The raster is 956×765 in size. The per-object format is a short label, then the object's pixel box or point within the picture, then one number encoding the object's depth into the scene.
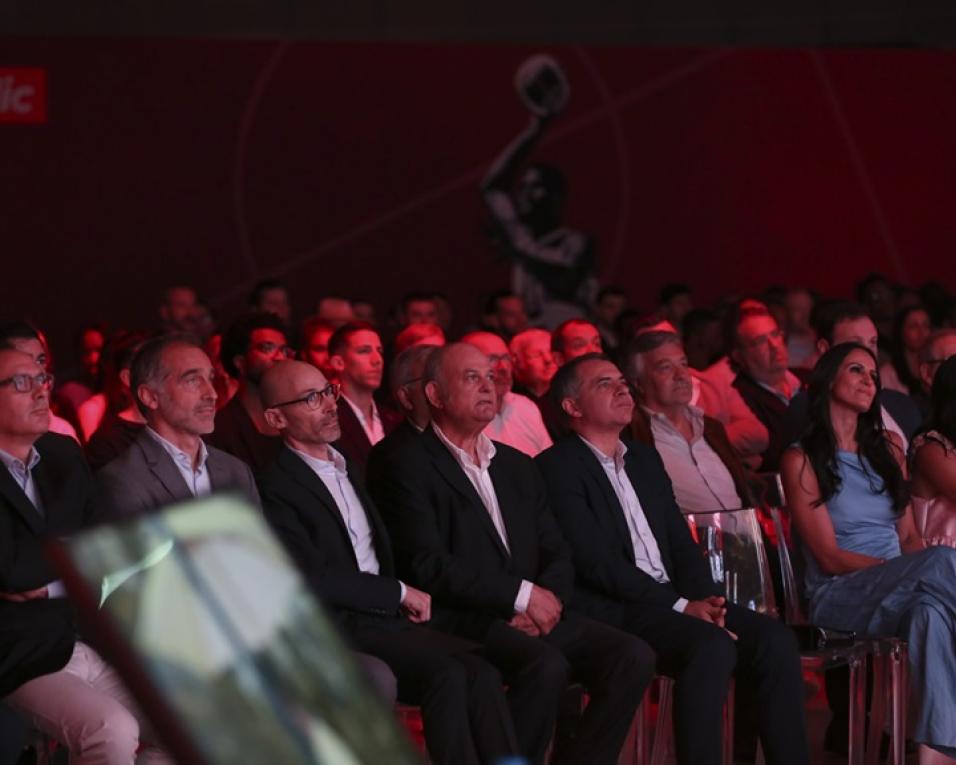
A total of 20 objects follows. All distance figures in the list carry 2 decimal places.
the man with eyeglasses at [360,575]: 7.48
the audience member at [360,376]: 10.89
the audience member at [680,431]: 10.28
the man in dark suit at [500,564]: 7.92
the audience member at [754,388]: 12.63
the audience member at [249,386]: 9.98
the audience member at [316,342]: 12.12
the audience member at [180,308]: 16.47
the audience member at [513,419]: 11.17
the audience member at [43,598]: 6.78
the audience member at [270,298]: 16.75
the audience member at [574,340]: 12.72
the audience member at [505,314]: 17.28
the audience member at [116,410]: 9.23
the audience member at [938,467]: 9.41
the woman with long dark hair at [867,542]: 8.65
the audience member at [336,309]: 15.76
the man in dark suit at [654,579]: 8.27
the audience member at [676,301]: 18.87
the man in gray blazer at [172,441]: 7.68
